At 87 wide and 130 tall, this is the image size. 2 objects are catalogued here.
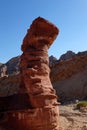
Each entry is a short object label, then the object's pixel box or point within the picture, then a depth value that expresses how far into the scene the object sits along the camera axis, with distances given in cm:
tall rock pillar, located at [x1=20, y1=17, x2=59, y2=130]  508
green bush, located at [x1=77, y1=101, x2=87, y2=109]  1192
